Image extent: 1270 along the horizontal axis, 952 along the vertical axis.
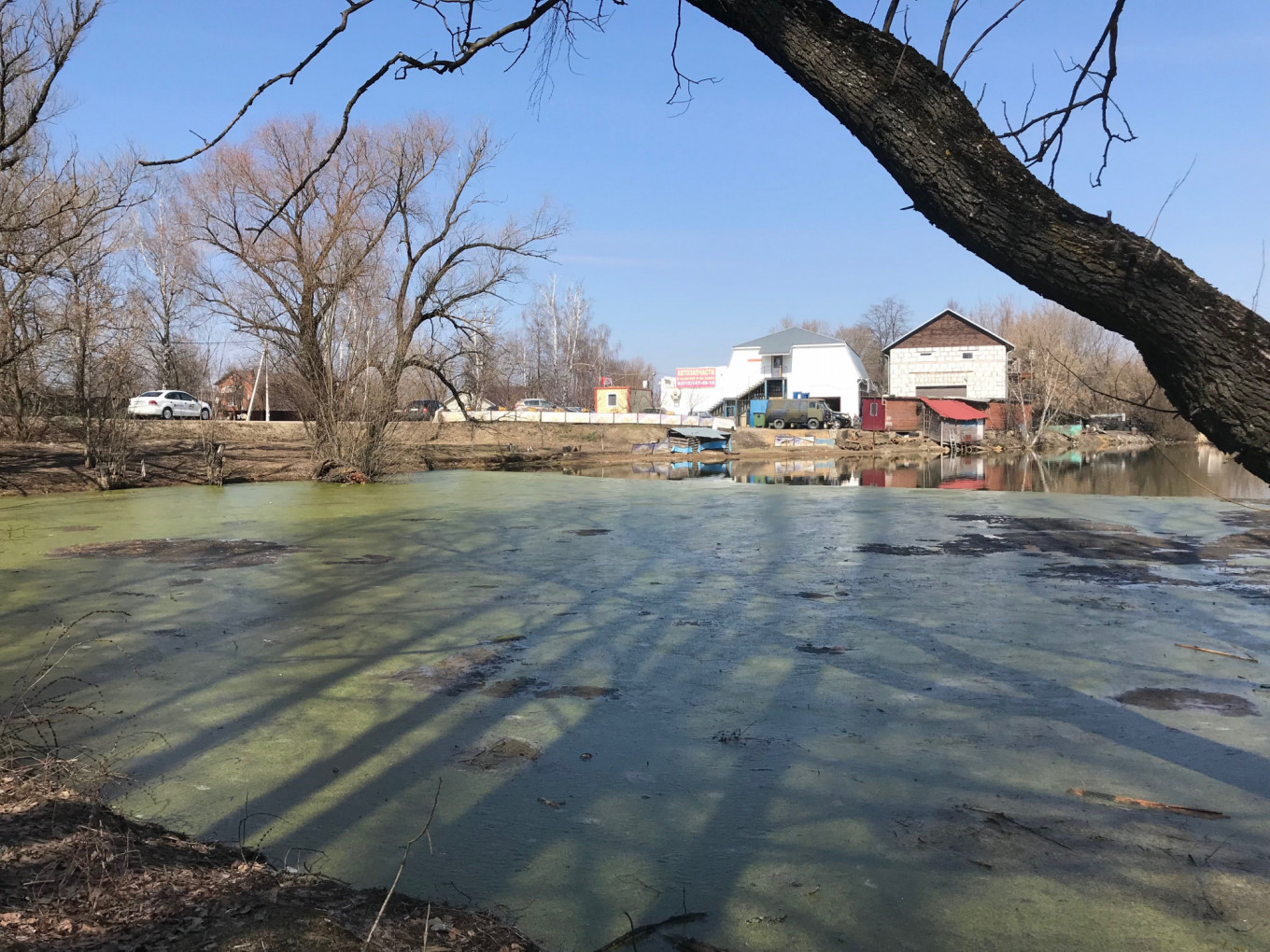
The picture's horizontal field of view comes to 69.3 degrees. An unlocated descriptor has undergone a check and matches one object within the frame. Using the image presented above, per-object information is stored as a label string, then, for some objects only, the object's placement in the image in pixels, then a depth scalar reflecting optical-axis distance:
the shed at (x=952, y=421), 45.12
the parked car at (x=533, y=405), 49.05
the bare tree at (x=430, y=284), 23.53
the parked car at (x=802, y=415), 46.75
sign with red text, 59.66
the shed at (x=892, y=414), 48.25
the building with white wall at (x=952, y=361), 48.62
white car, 28.78
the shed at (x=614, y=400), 53.78
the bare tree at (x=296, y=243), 21.23
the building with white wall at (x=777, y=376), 52.66
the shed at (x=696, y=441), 36.25
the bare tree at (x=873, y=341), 91.88
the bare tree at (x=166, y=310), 38.19
